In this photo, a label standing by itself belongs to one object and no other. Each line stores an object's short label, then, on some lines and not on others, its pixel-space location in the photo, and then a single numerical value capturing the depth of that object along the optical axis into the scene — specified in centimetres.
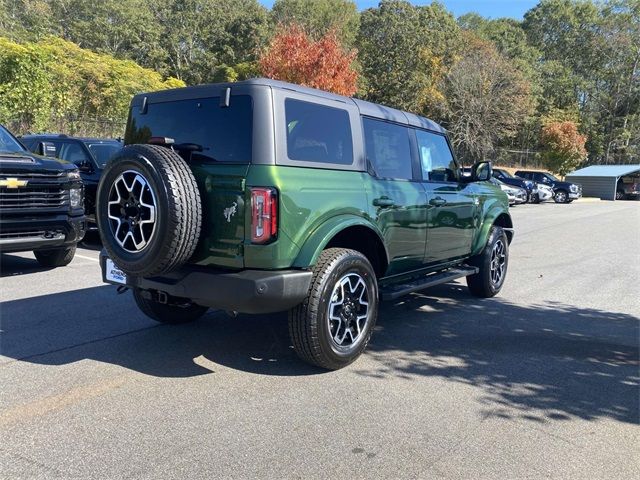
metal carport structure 3634
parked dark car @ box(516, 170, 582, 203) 2988
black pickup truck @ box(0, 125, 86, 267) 654
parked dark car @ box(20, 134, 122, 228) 974
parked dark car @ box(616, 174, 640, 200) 3656
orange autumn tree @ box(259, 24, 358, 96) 2386
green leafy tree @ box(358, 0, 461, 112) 3719
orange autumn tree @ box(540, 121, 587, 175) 4153
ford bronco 370
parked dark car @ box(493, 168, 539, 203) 2738
